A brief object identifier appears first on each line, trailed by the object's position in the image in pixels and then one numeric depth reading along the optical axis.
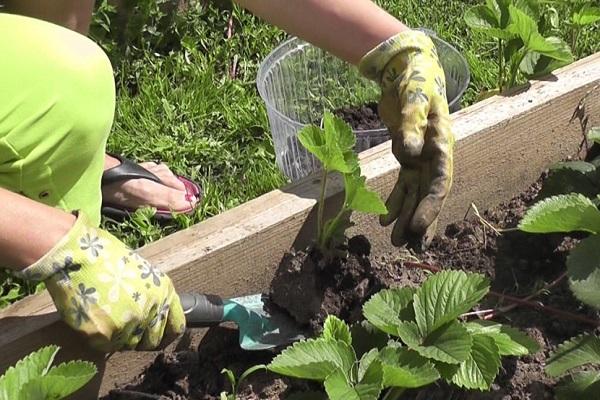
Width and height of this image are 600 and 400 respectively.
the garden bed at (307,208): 1.39
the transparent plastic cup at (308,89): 1.76
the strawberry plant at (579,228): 1.35
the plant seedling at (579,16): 1.82
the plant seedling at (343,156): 1.41
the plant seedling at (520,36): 1.66
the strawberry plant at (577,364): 1.35
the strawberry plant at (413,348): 1.27
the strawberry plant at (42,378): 1.18
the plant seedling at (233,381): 1.37
